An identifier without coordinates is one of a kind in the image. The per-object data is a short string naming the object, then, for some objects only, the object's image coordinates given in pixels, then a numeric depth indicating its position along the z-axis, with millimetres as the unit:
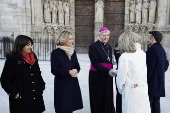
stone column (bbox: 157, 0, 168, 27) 10383
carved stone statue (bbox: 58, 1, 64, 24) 11609
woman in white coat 2293
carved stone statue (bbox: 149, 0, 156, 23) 10648
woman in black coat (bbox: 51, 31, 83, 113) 2645
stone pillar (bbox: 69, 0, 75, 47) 12227
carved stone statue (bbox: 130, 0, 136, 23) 11477
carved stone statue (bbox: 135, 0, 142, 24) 11102
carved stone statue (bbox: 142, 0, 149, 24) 10883
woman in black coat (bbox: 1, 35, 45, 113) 2352
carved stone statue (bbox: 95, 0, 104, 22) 11742
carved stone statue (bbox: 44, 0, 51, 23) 11109
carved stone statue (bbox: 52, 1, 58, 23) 11391
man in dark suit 2776
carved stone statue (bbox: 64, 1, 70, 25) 11794
